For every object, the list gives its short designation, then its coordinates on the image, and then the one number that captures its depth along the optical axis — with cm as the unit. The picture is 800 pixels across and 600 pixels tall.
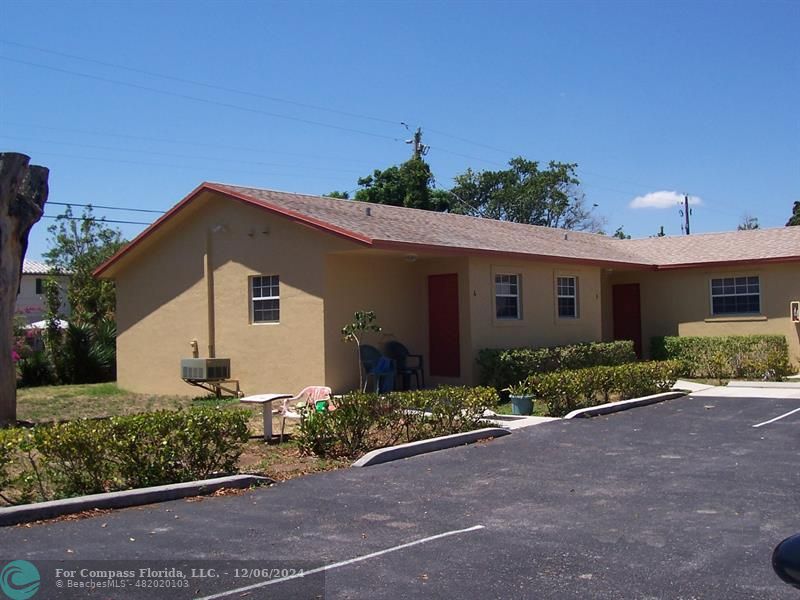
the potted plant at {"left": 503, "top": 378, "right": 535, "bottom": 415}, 1423
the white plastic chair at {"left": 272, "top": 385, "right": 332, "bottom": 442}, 1239
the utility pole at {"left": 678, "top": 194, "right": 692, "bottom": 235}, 6103
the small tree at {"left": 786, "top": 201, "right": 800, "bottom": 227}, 5770
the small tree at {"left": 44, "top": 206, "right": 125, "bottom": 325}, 2717
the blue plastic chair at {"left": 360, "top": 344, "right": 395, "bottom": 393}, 1627
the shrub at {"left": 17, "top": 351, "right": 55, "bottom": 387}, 2323
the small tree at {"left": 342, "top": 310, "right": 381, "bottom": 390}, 1582
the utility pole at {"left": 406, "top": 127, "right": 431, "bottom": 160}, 4159
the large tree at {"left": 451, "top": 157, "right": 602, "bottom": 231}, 5419
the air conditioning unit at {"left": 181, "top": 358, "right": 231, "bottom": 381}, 1694
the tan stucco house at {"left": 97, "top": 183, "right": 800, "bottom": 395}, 1641
